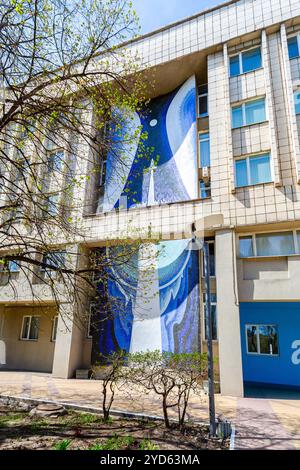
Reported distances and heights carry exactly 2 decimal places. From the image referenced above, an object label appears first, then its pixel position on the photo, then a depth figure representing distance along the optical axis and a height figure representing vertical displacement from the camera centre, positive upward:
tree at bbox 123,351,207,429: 5.43 -0.70
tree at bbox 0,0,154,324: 5.24 +4.64
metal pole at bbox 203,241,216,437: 4.98 -0.61
